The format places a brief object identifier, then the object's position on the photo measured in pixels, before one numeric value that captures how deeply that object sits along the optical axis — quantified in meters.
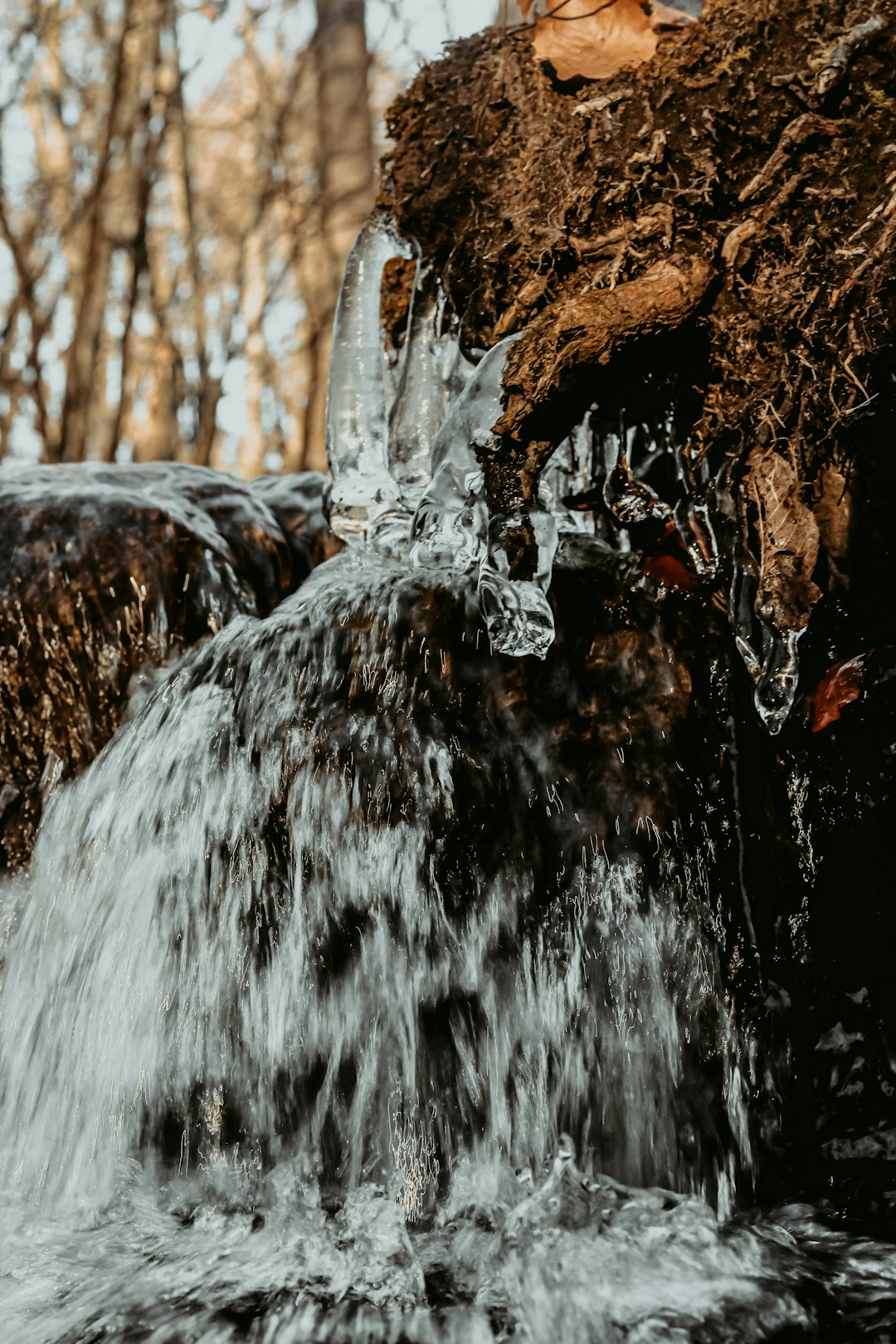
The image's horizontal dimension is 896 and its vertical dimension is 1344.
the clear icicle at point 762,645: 2.01
